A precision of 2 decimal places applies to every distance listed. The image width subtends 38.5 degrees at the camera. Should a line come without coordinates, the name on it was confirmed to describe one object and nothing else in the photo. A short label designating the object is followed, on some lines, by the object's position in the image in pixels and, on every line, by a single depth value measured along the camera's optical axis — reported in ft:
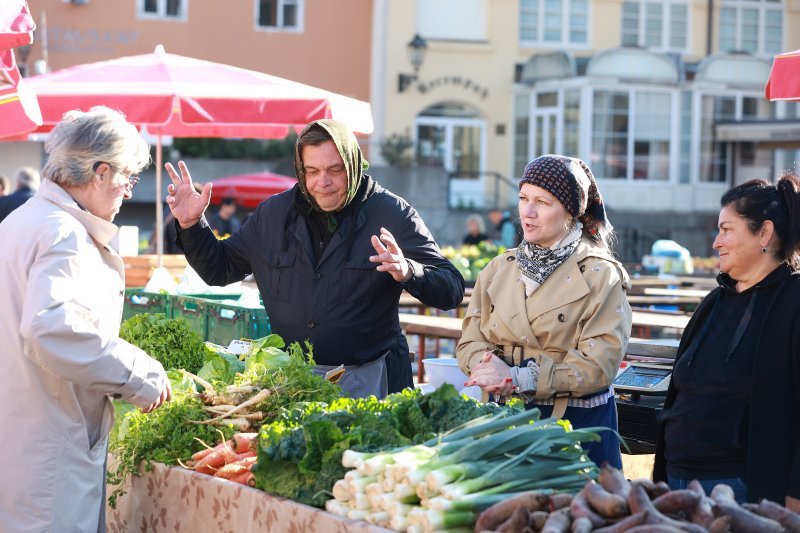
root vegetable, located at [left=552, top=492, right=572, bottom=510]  9.71
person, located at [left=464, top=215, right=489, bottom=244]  58.85
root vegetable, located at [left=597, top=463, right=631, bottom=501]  9.59
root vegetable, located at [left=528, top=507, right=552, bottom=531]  9.43
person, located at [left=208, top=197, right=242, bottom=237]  50.08
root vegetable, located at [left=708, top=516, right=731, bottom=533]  9.05
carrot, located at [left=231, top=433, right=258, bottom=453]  13.33
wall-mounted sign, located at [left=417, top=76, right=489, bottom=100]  96.53
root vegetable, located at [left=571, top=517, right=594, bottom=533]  8.94
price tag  16.47
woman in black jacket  12.04
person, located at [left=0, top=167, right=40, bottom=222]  31.89
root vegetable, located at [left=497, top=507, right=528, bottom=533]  9.41
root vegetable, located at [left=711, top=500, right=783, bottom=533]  9.02
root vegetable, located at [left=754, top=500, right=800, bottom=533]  9.26
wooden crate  27.76
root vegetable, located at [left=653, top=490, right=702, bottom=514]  9.36
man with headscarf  15.31
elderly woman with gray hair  10.99
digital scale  15.89
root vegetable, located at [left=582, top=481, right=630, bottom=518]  9.29
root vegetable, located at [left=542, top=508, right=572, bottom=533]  8.99
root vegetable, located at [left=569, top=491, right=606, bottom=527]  9.20
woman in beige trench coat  13.09
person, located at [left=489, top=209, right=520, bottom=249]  66.85
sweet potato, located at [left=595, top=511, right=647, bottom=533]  8.96
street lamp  95.14
